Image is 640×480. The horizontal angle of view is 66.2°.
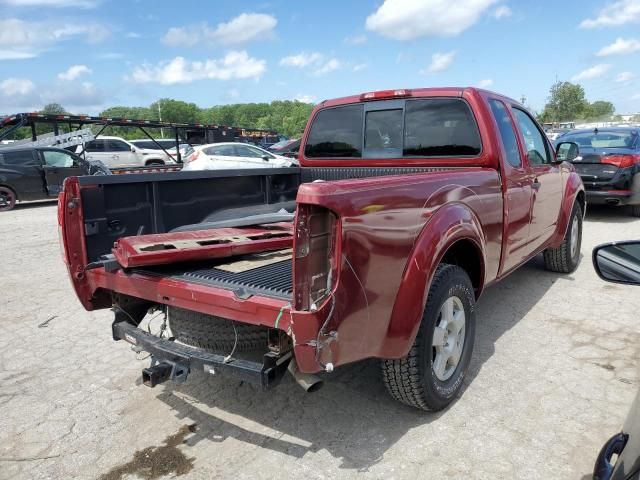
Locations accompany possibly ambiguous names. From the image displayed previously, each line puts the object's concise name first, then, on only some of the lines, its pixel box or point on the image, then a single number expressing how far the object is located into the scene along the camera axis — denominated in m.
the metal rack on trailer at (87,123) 13.61
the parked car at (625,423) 1.41
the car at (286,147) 24.39
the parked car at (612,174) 8.80
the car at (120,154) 19.73
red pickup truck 2.16
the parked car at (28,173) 12.53
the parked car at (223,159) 15.00
